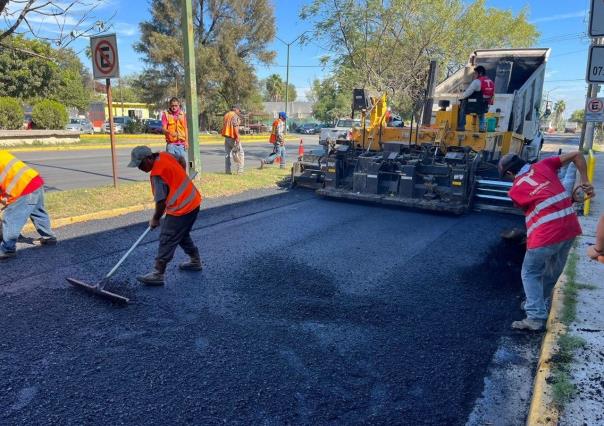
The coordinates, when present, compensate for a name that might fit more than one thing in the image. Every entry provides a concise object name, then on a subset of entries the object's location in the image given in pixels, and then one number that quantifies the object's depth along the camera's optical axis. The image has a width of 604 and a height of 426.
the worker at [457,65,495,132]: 8.47
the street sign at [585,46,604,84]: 4.24
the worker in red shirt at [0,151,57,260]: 5.12
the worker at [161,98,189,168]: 9.20
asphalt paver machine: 8.05
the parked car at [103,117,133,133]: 38.97
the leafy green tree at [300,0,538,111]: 13.71
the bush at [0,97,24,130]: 21.00
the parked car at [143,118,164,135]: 35.37
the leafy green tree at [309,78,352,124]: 56.69
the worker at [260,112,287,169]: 12.93
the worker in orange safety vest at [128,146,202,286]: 4.36
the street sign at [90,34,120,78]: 7.65
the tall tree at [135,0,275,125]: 34.06
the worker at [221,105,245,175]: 10.95
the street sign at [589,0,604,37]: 4.04
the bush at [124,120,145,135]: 33.62
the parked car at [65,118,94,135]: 37.69
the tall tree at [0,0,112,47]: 5.75
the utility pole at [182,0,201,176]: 8.89
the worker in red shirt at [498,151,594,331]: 3.62
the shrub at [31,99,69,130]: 22.53
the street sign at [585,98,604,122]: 10.48
